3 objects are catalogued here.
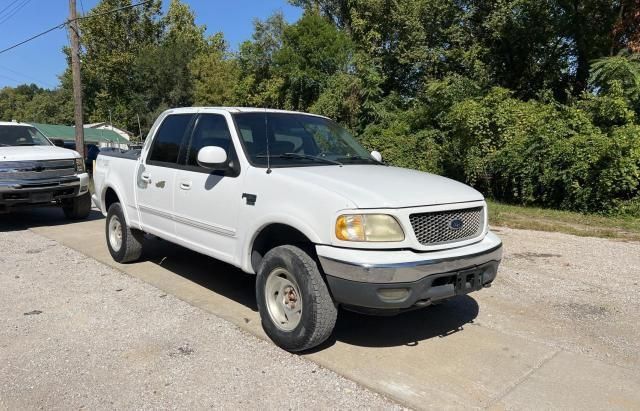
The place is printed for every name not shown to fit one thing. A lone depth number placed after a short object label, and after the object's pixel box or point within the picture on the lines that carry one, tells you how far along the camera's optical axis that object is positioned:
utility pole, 17.31
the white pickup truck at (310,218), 3.70
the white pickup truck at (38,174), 8.96
